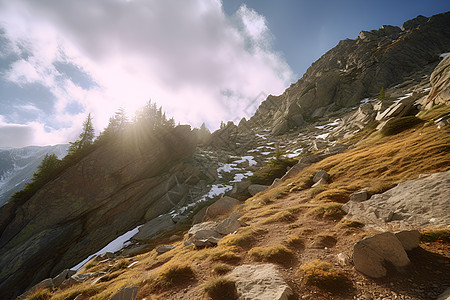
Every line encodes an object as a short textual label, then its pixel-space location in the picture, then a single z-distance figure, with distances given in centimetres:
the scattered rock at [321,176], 1932
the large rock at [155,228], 2759
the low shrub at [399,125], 2603
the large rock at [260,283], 488
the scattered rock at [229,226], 1294
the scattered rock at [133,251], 2072
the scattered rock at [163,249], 1512
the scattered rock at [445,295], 381
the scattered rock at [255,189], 2797
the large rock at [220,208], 2434
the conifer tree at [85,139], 4115
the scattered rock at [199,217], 2690
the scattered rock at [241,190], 3041
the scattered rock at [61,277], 1400
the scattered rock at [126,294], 659
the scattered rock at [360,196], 1150
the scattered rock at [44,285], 1364
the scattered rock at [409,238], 574
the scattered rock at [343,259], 596
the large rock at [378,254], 520
